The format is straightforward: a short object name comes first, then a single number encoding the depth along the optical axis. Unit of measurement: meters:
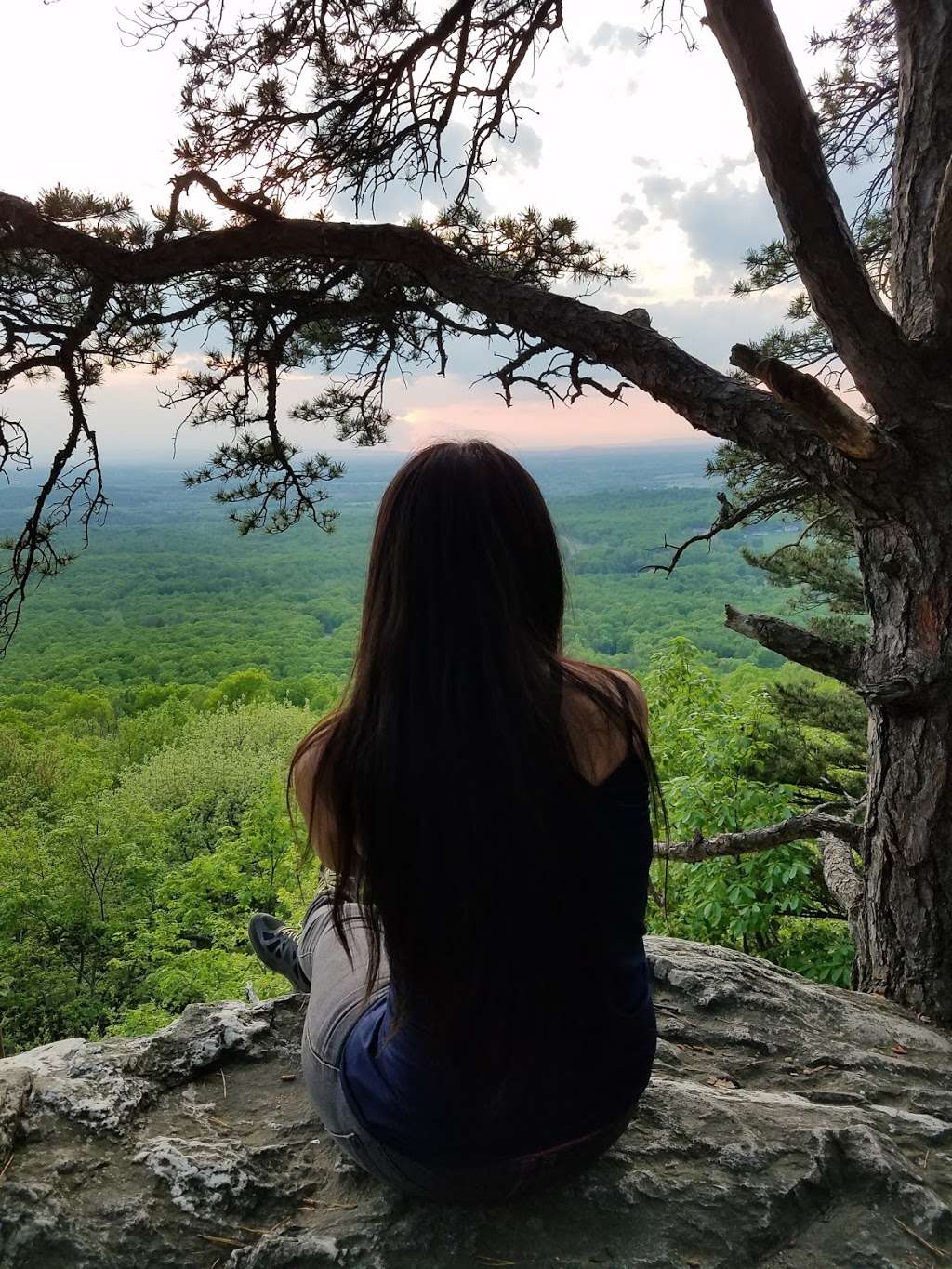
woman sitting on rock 1.13
